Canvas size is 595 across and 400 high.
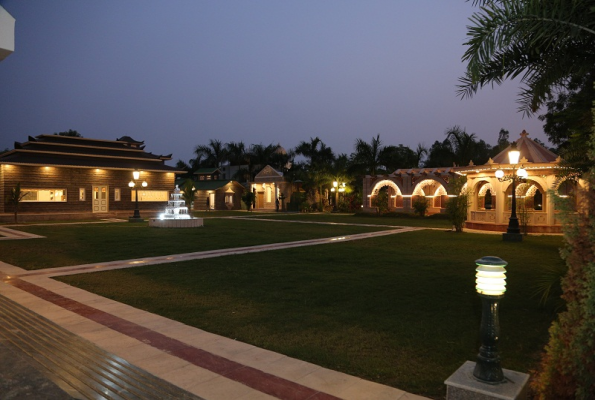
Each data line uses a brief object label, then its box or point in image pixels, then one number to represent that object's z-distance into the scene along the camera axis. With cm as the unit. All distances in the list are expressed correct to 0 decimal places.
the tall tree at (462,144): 3975
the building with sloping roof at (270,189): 5059
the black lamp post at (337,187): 4481
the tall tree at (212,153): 6531
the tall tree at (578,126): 579
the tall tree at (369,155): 4450
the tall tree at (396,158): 4441
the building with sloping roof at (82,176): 3259
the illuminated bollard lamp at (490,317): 354
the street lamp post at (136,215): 3029
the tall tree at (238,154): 6125
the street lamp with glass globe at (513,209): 1800
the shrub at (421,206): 3638
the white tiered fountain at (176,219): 2550
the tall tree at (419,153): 4778
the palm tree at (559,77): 304
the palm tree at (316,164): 4603
